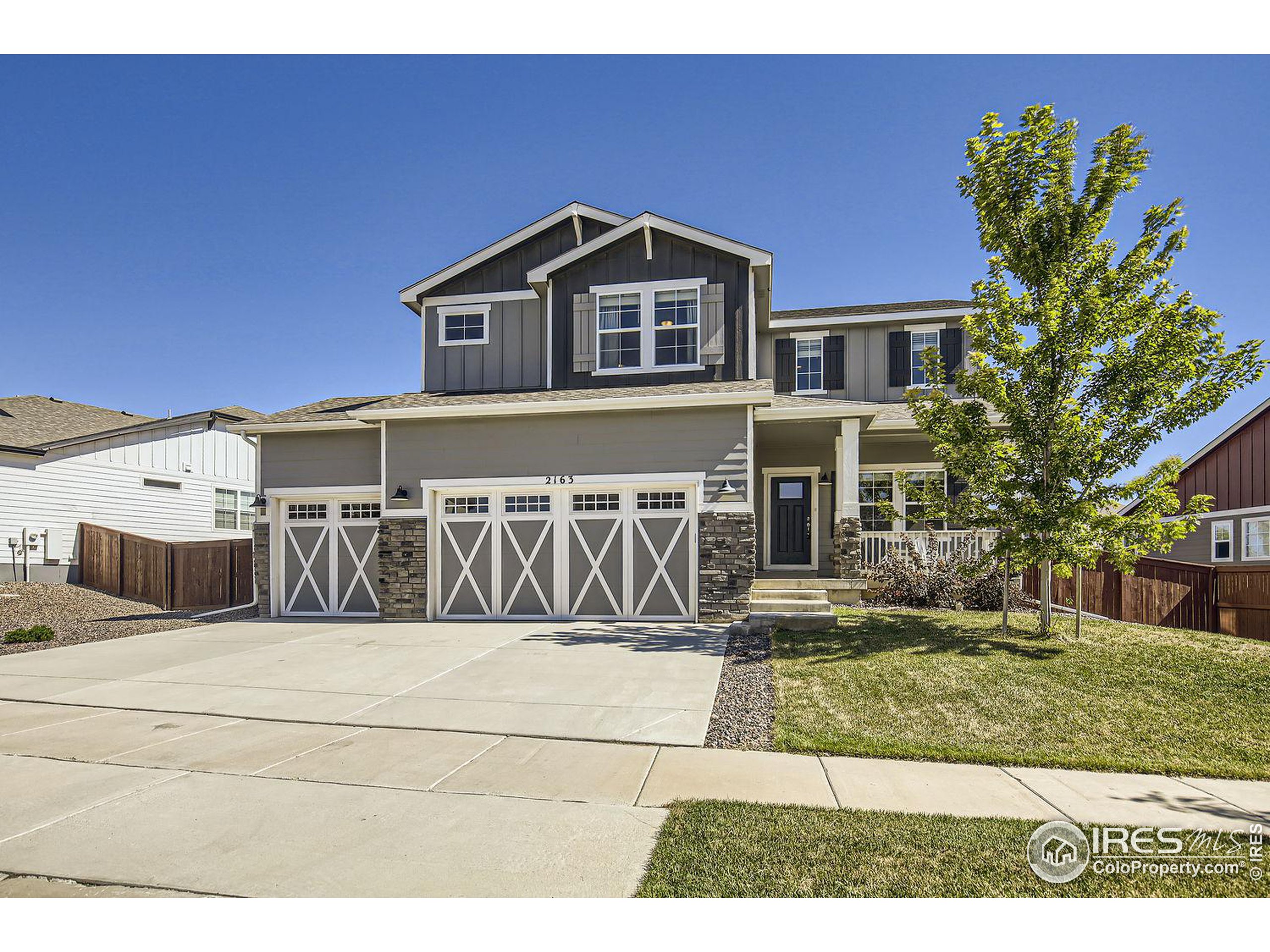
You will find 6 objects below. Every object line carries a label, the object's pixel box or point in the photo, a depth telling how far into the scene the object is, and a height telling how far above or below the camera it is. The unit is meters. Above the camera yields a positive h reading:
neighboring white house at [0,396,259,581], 17.22 +0.42
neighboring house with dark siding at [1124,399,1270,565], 16.39 +0.18
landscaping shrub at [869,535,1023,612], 12.52 -1.54
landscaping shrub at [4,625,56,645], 11.06 -2.25
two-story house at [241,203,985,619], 12.33 +0.95
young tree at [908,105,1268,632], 9.03 +1.74
